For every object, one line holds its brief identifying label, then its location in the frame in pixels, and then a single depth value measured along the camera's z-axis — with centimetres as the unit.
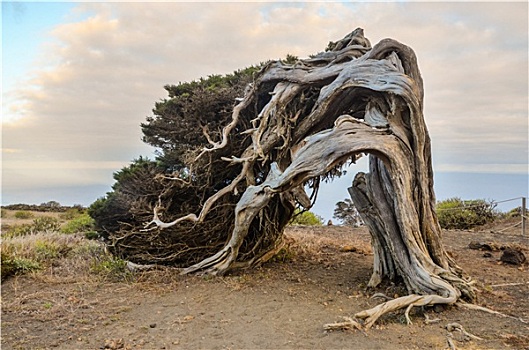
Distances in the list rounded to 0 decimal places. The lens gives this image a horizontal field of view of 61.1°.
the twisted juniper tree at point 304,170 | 561
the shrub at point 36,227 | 1155
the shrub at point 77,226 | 1171
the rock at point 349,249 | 889
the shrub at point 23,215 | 1766
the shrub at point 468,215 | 1429
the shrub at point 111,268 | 708
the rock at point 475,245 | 946
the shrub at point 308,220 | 1488
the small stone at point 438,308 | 520
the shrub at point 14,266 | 736
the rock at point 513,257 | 794
